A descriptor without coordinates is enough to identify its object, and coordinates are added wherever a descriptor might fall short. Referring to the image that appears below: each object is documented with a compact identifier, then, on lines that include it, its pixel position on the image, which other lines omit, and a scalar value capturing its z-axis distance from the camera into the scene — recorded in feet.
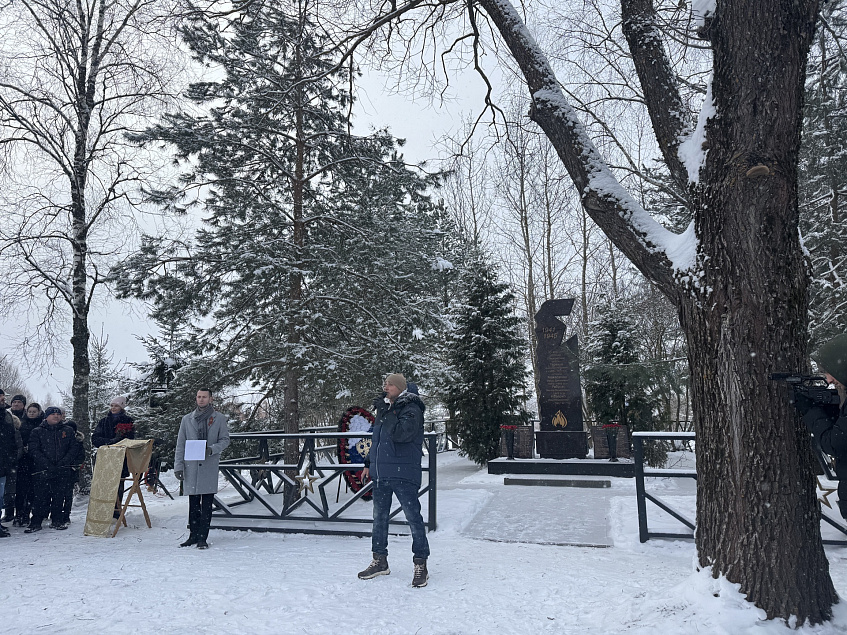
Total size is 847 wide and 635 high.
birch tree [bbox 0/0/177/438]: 39.32
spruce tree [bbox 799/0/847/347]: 38.37
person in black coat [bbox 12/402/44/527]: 25.84
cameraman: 10.45
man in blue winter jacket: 16.10
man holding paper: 21.07
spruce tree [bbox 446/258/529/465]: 51.31
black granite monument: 46.42
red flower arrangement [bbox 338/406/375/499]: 28.17
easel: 24.01
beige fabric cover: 23.63
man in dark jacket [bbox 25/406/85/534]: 25.02
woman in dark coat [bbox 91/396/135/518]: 27.58
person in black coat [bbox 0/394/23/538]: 24.24
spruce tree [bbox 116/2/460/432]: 32.37
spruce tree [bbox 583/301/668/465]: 50.22
